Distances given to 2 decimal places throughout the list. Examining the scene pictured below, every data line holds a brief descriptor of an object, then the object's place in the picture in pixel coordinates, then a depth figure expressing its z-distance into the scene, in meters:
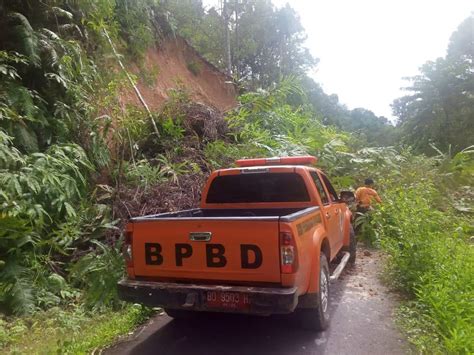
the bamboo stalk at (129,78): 9.52
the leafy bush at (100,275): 5.30
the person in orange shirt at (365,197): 9.13
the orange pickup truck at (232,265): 3.69
